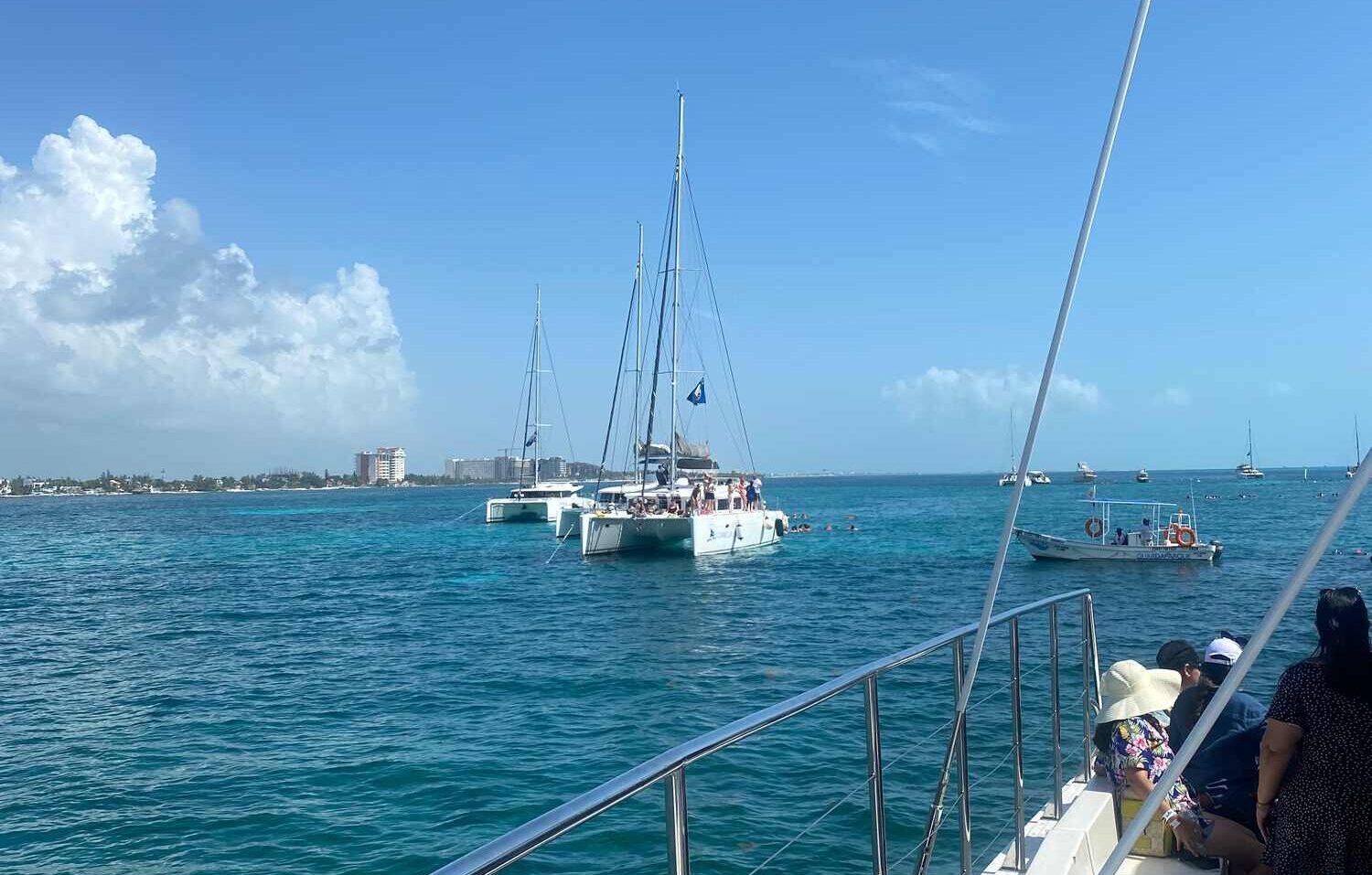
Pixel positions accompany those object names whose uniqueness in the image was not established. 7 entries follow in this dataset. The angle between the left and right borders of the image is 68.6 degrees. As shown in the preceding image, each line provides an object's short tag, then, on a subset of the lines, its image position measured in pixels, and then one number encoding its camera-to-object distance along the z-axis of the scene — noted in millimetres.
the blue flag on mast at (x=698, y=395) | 43625
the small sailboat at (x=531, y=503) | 74438
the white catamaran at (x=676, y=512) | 40969
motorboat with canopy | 35750
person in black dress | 3035
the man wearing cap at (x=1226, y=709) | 4547
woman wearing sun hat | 3955
